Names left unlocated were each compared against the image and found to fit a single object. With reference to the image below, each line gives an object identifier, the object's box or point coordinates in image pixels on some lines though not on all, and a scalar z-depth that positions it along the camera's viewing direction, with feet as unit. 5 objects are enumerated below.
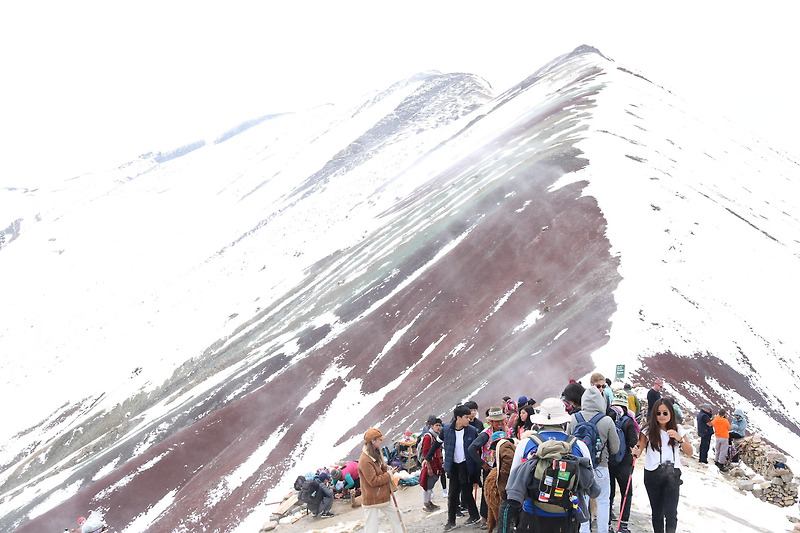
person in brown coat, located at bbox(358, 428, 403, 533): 32.35
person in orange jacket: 50.14
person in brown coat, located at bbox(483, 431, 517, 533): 27.71
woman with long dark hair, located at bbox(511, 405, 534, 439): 33.37
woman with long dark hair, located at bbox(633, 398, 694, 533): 28.07
